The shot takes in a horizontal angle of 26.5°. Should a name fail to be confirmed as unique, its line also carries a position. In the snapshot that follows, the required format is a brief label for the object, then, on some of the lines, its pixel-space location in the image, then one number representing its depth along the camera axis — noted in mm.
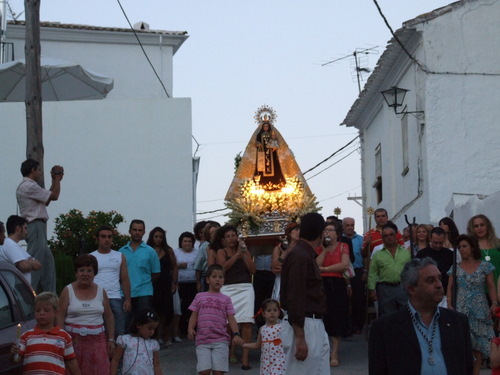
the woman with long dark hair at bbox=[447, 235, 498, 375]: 11094
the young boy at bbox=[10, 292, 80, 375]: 8414
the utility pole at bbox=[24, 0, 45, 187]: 14641
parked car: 8266
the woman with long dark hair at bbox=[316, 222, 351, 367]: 13133
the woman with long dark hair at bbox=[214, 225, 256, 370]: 13266
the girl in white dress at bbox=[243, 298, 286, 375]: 10586
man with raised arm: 12188
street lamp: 20003
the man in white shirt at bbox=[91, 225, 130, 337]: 12148
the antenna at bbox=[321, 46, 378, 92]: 30250
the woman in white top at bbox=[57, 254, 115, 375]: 9891
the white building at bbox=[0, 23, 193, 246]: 24156
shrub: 18312
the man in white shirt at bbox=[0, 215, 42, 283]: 10609
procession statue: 17078
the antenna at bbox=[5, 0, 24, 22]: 33531
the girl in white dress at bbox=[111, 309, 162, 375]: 9891
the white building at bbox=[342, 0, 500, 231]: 21062
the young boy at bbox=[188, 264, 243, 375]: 11055
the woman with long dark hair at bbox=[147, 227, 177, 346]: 14883
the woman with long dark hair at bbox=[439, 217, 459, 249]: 13350
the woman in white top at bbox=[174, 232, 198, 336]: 15922
